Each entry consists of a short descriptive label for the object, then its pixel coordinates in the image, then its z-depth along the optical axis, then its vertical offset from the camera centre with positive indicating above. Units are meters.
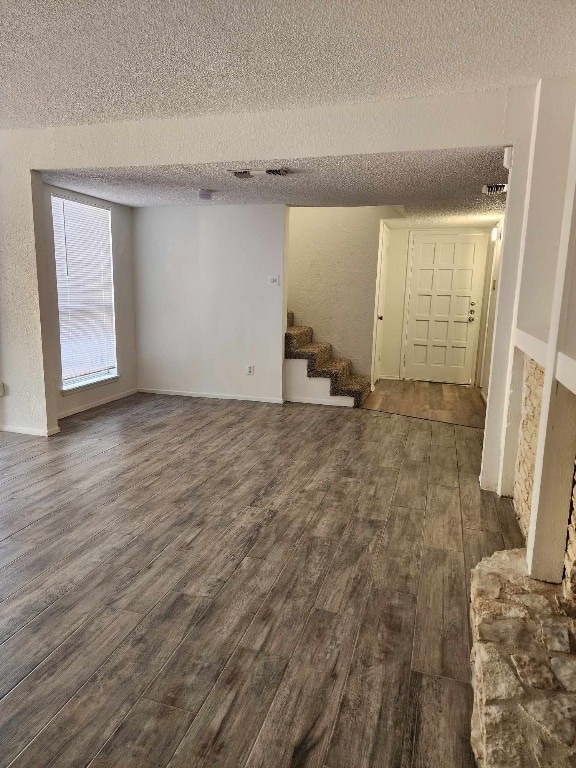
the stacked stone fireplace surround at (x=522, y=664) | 1.23 -1.08
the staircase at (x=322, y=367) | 5.50 -0.84
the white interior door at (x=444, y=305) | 6.93 -0.13
